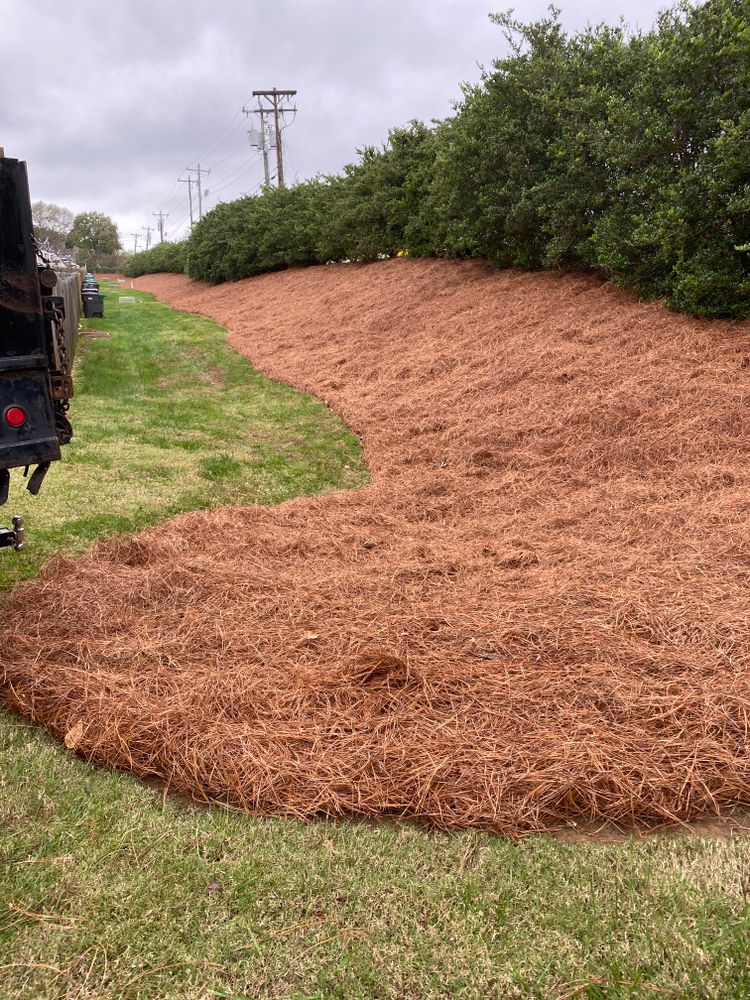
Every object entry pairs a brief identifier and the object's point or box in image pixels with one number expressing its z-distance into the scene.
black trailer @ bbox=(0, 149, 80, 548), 3.19
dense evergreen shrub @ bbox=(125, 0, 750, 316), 7.94
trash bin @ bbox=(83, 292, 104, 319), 21.19
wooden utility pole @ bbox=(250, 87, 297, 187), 36.97
